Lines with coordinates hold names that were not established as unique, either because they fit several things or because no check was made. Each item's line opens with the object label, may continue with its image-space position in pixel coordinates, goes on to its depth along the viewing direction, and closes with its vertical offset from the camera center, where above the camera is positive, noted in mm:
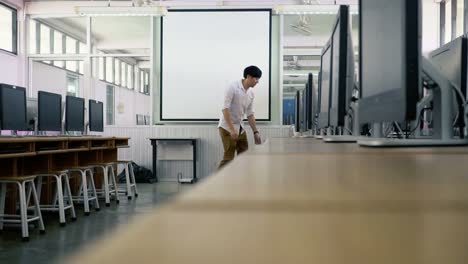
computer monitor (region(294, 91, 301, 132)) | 4918 +153
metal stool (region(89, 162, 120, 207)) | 4944 -604
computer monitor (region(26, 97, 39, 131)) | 4672 +134
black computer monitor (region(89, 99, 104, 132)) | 5699 +133
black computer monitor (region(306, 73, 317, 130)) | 3656 +217
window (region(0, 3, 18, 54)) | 7871 +1710
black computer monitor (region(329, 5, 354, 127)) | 1898 +256
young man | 4523 +137
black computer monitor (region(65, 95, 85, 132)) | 5027 +141
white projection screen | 7398 +1132
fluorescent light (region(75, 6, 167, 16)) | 6832 +1772
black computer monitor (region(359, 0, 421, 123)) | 1114 +193
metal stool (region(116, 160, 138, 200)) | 5428 -731
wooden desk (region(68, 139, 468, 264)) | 267 -72
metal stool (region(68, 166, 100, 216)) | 4359 -687
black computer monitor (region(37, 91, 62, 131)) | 4477 +147
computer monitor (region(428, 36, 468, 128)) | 1898 +289
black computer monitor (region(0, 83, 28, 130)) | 3789 +156
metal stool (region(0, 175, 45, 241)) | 3240 -611
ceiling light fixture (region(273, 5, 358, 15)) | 6735 +1760
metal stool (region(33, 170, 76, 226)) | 3818 -665
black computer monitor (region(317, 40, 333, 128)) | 2420 +243
